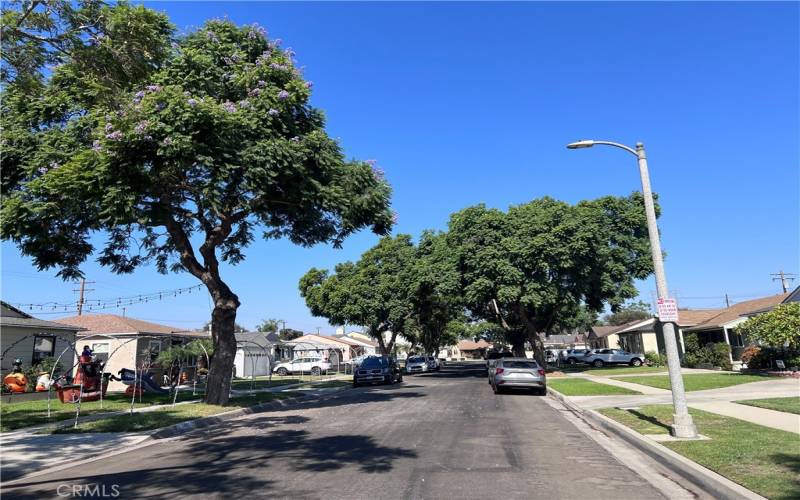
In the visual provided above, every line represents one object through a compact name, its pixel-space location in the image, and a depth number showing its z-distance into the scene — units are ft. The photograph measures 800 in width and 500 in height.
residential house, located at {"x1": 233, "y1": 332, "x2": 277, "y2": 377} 153.38
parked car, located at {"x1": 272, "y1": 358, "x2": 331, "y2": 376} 162.40
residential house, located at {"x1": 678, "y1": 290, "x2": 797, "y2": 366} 113.09
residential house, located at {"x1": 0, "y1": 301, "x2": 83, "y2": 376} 74.49
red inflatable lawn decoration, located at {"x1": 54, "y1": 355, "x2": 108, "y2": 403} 62.64
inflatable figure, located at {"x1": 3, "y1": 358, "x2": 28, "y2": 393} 65.89
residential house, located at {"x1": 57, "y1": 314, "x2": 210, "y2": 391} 100.68
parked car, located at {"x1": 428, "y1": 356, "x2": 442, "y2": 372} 168.45
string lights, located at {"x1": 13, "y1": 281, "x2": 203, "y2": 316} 173.01
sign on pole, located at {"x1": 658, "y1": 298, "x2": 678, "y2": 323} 33.32
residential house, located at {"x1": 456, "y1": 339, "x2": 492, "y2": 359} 487.20
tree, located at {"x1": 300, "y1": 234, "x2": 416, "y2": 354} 142.51
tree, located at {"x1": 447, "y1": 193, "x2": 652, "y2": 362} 107.86
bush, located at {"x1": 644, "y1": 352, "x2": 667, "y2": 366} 136.26
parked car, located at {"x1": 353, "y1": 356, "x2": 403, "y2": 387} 100.07
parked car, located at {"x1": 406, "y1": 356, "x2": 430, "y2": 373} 154.66
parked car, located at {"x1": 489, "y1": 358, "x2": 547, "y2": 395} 70.28
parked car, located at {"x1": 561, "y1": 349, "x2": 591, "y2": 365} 182.19
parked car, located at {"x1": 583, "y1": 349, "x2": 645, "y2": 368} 153.89
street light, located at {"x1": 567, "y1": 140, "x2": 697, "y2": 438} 31.19
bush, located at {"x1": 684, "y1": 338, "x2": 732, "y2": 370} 104.37
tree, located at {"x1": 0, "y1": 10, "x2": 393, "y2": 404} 45.27
